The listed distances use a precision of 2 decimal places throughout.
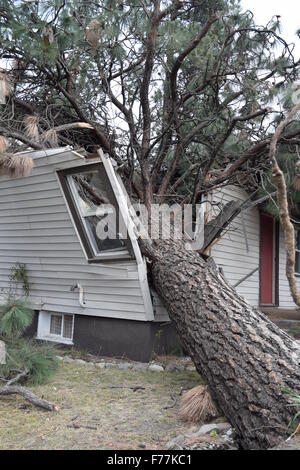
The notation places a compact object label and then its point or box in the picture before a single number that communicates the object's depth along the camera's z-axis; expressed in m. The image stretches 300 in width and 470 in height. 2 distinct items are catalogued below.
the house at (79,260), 5.74
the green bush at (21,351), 4.54
